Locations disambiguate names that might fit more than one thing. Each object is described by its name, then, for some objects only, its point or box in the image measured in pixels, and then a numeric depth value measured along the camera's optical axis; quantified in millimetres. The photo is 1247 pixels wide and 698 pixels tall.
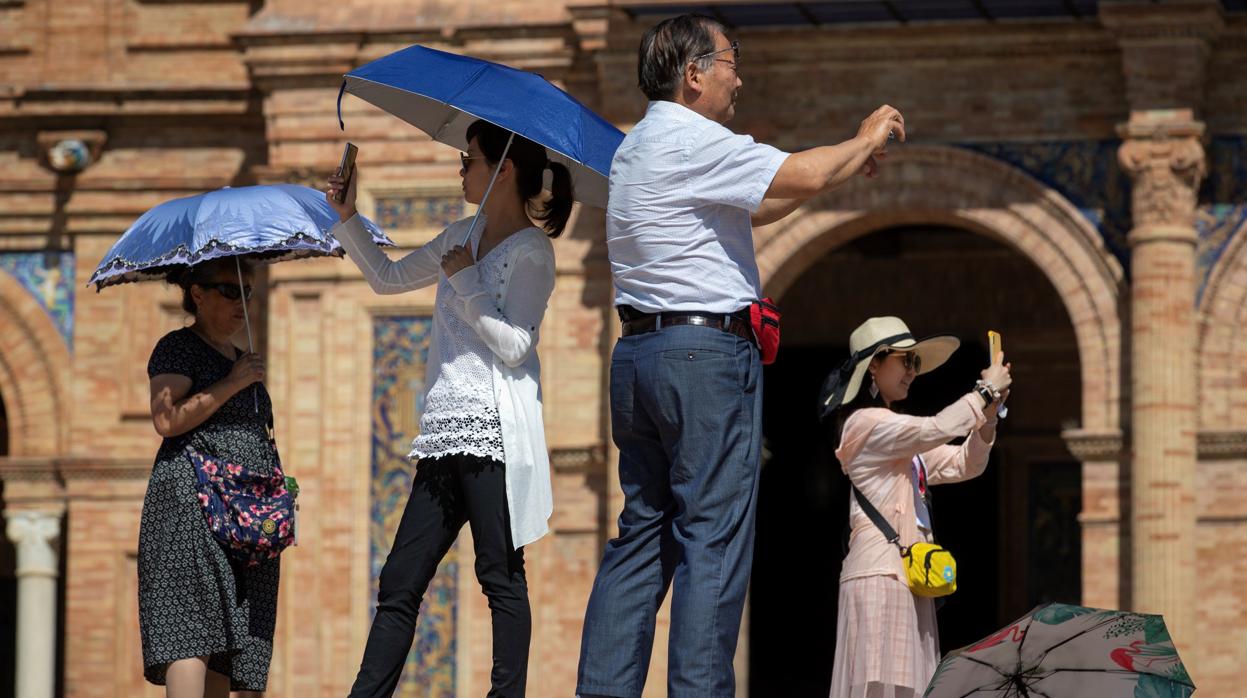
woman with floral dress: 16234
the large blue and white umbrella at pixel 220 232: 17312
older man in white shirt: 13609
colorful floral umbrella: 13781
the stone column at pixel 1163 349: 31719
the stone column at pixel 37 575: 37281
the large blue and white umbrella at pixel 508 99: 15477
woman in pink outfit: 16984
